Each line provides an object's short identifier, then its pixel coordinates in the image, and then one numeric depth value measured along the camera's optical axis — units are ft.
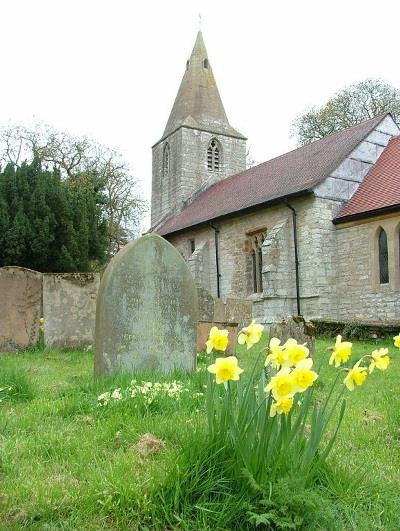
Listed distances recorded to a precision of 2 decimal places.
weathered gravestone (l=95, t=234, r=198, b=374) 18.07
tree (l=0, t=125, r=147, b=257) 106.93
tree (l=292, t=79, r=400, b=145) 100.99
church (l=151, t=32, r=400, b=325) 52.21
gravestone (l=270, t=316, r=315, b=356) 20.10
